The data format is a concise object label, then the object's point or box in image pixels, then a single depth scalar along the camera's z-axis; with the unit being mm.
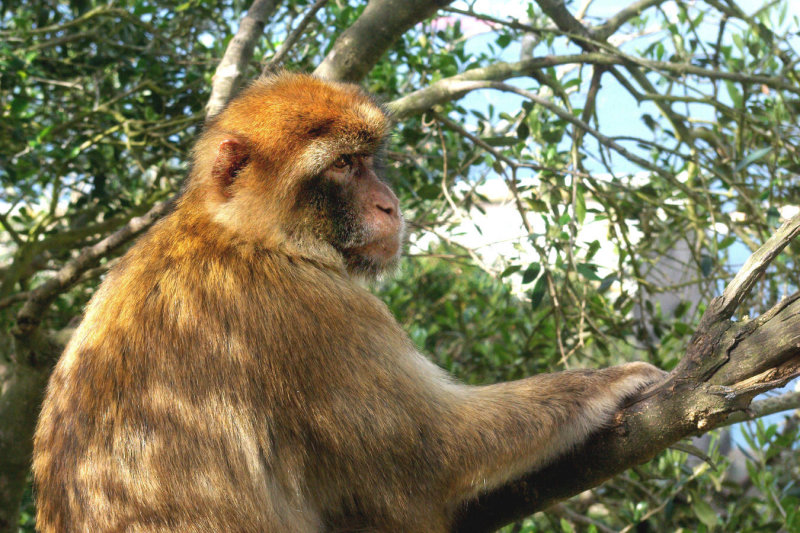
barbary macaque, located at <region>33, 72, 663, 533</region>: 2357
